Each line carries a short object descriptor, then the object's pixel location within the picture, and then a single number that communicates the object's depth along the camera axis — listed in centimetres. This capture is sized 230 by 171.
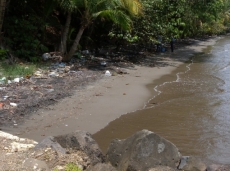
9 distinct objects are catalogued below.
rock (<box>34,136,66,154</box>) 553
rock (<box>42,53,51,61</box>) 1457
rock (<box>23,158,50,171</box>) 502
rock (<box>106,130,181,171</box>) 551
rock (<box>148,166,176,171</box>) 521
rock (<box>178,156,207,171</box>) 573
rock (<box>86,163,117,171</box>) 527
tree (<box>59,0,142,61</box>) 1341
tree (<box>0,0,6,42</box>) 1309
